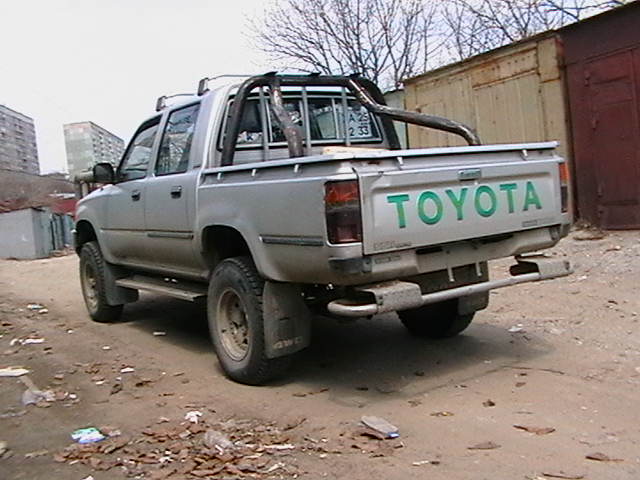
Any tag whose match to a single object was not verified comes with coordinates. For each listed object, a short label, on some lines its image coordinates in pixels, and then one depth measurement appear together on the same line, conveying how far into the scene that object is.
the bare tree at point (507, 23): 19.29
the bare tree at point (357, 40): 22.45
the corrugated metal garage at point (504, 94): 10.54
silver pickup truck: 4.12
